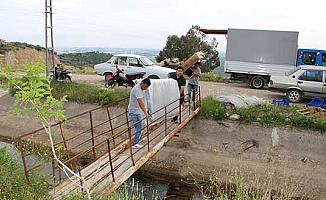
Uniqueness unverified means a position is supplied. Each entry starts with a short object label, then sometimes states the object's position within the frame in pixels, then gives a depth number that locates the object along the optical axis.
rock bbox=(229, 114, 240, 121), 9.25
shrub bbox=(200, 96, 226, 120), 9.45
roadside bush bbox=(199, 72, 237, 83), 17.42
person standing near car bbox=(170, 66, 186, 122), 8.32
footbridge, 4.75
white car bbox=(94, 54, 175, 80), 13.34
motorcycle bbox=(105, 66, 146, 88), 12.38
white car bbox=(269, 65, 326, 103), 10.81
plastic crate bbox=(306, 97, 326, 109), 9.83
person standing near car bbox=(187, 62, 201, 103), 8.78
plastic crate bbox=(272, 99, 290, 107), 9.95
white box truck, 14.05
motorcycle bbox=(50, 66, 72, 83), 12.95
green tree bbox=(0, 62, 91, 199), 3.23
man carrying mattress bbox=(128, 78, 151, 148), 5.94
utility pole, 11.34
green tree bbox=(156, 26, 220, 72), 31.55
